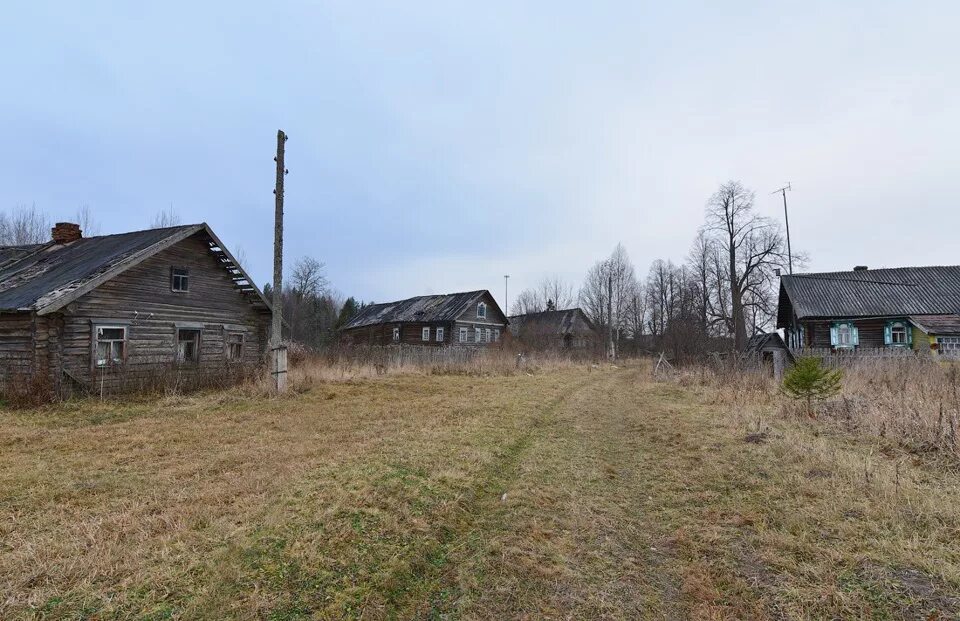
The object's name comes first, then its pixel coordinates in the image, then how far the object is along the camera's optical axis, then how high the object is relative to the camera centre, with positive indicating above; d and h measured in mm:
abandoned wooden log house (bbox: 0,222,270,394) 13375 +1043
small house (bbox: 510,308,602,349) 52906 +304
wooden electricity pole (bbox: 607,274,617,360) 49419 +308
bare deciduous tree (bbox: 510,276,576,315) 72875 +4631
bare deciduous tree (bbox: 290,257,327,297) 65375 +7897
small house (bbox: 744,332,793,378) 19109 -1052
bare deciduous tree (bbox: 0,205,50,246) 44062 +10850
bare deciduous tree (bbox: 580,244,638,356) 59125 +5008
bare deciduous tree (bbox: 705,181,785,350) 34844 +4878
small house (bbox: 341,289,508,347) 38938 +1153
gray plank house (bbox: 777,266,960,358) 23219 +904
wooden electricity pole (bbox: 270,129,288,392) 14227 +1408
